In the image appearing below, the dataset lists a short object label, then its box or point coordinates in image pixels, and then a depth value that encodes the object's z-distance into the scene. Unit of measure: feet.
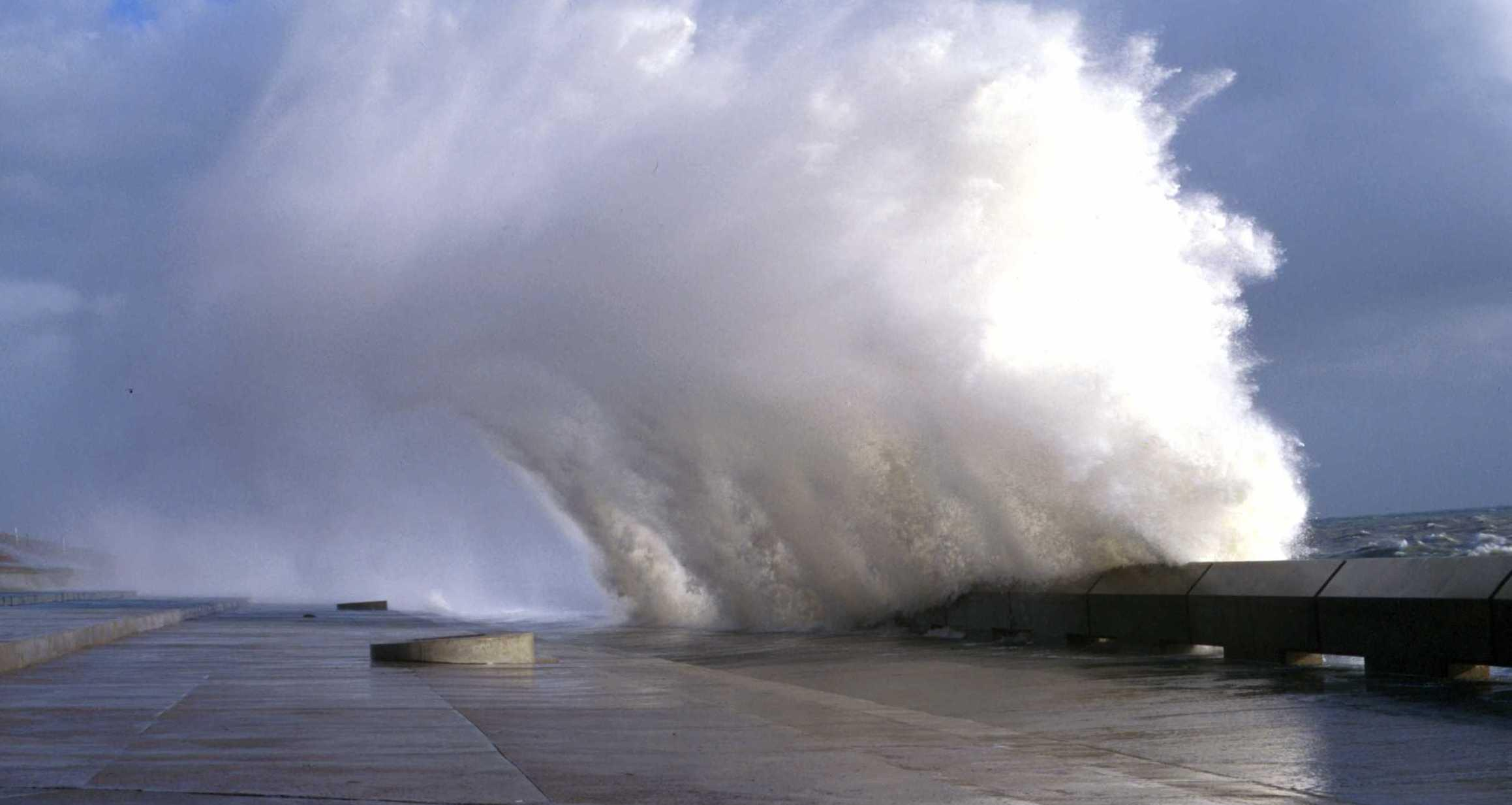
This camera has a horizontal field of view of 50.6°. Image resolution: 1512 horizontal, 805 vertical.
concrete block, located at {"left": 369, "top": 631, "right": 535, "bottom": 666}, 46.47
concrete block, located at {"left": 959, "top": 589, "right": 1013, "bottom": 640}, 60.13
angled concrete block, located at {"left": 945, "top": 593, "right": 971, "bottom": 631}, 63.29
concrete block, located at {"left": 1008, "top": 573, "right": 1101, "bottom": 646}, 54.19
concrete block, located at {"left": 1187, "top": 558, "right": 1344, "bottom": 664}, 42.42
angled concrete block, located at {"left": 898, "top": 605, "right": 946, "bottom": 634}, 66.23
